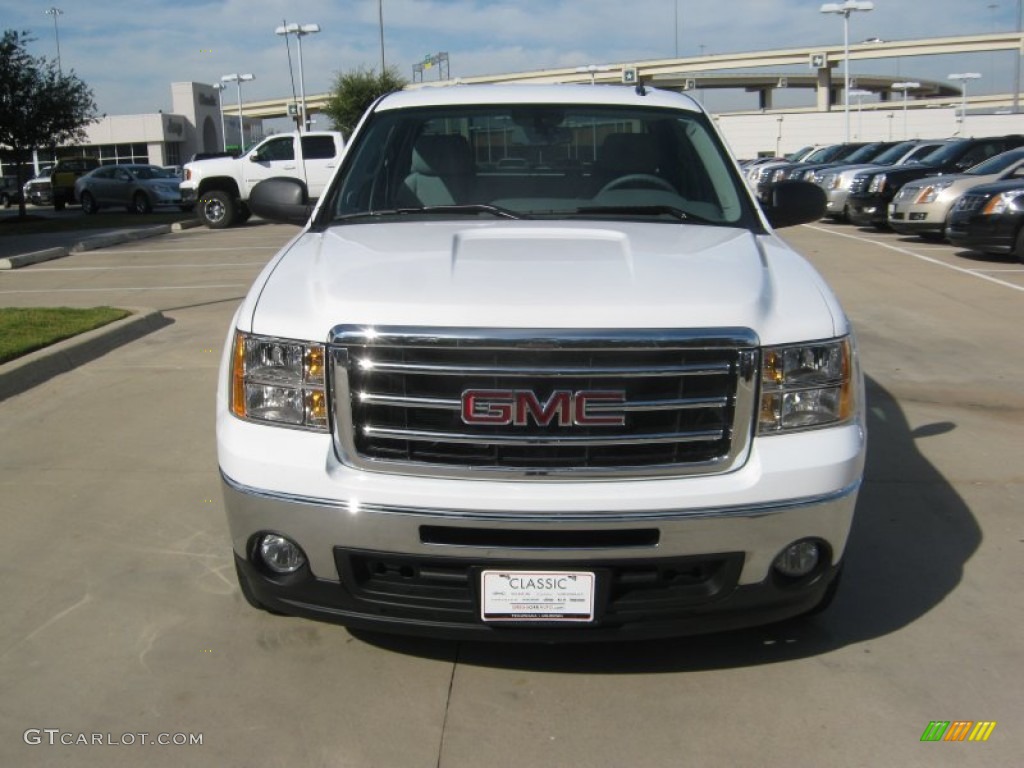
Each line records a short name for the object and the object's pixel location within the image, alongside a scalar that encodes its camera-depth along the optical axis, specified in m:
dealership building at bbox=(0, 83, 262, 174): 73.38
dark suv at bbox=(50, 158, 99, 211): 36.62
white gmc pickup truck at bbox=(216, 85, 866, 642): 2.91
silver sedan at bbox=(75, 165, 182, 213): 30.25
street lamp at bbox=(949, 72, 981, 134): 63.31
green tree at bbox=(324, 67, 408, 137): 55.41
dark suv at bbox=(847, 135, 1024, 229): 18.80
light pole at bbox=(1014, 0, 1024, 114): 70.44
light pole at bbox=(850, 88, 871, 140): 63.89
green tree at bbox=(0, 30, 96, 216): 25.44
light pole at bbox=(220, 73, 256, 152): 53.94
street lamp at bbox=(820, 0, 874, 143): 39.94
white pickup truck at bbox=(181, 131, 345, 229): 23.22
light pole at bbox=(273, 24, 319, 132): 46.19
